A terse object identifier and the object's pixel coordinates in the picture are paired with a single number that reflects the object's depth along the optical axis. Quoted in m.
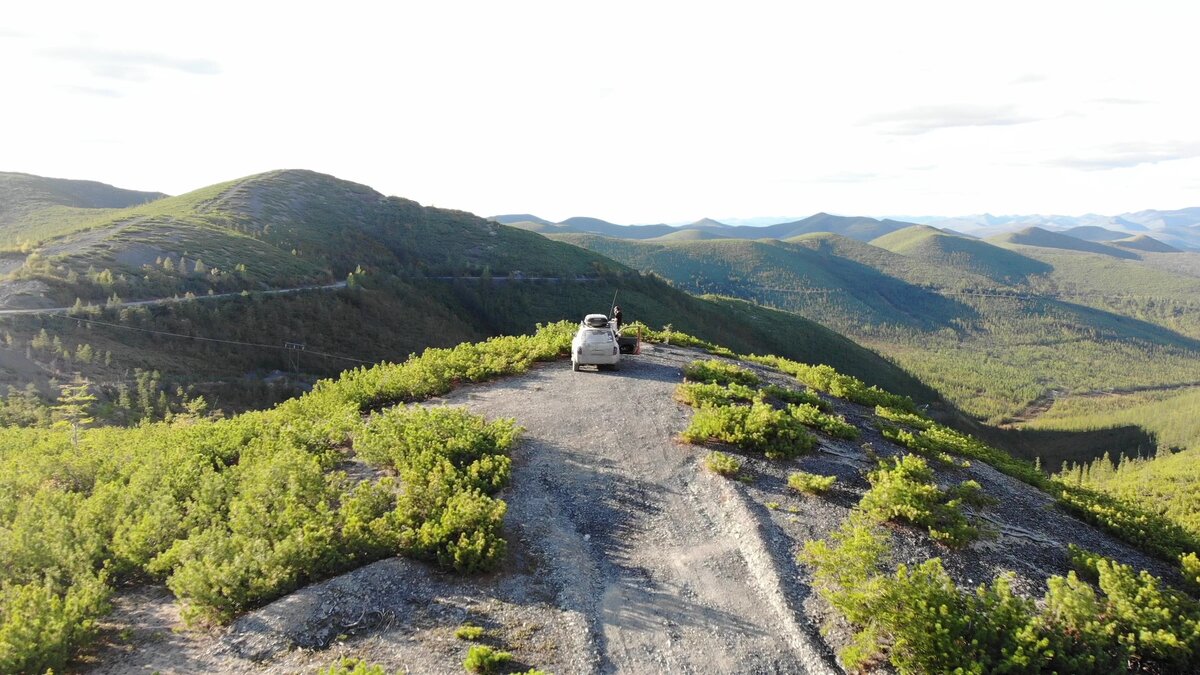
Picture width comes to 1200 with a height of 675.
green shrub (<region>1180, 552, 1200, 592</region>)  9.80
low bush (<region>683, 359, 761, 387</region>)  18.31
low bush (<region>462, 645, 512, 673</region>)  6.79
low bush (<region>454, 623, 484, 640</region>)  7.41
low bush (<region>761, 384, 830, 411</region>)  17.18
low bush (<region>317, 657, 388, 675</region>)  5.84
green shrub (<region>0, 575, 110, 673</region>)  6.43
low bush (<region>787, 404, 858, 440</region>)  14.70
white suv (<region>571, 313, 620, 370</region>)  18.64
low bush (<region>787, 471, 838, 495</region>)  11.38
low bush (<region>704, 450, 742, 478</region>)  11.95
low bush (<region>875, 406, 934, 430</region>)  18.00
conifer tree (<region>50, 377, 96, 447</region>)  15.59
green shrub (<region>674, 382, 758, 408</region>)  15.54
